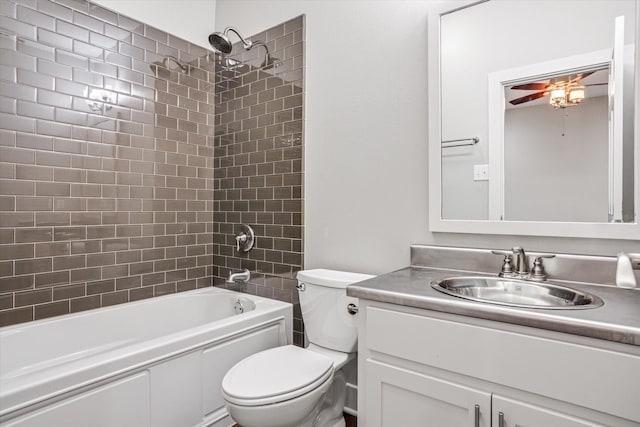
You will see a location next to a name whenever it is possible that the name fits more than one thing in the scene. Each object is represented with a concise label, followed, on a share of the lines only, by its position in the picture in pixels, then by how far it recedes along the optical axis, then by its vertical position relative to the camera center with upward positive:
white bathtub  1.26 -0.68
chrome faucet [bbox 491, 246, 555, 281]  1.43 -0.22
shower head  2.17 +1.03
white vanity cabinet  0.92 -0.47
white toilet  1.36 -0.69
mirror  1.36 +0.39
